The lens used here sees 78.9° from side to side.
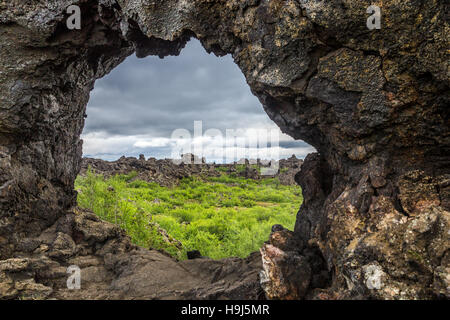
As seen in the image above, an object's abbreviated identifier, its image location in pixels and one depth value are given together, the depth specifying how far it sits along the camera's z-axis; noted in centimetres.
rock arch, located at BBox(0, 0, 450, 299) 321
